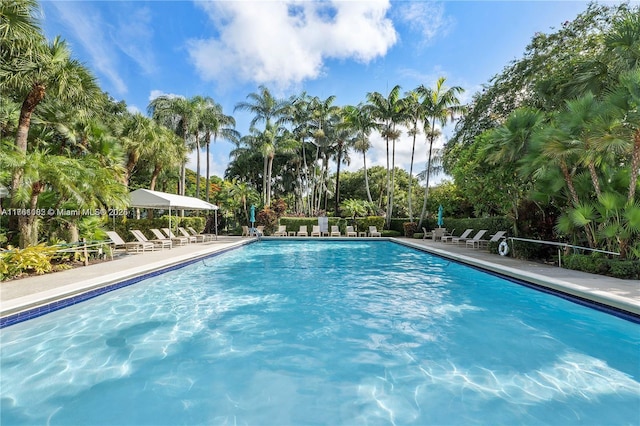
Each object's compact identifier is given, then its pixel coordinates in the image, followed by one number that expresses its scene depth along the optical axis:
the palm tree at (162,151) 18.57
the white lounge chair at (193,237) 17.38
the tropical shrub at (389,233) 23.69
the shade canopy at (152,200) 13.80
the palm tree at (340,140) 29.08
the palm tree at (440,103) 22.17
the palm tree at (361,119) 24.89
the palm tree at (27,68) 7.47
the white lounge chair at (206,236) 18.63
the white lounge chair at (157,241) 13.84
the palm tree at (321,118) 30.34
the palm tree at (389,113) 23.77
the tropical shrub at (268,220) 23.56
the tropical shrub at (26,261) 7.04
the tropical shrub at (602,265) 7.30
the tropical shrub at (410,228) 23.39
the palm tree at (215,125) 26.29
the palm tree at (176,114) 24.22
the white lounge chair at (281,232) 22.89
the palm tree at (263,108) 27.14
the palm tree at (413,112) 23.19
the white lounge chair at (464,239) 15.36
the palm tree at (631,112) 7.10
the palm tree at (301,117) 29.23
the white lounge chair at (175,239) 15.04
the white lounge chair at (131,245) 11.97
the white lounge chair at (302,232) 23.14
